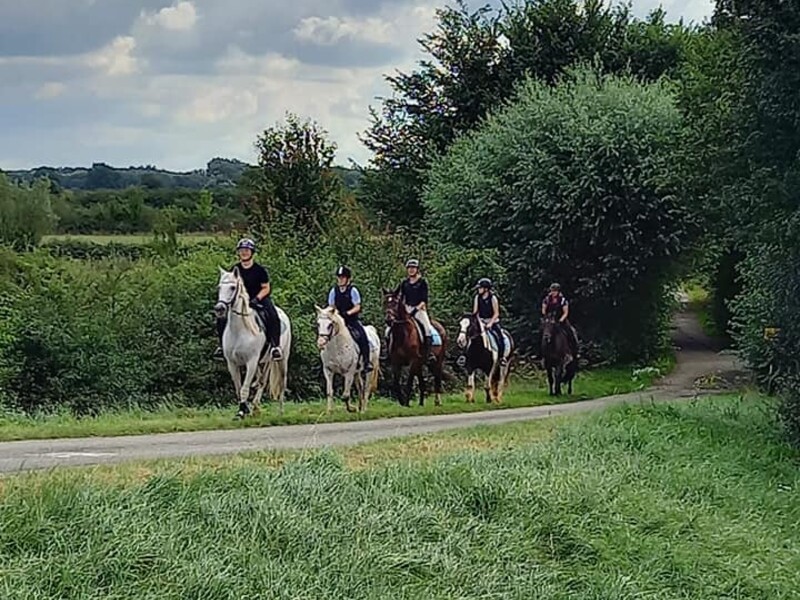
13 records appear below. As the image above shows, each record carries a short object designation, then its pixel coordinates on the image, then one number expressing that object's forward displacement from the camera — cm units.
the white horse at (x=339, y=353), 1989
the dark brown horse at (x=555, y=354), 2680
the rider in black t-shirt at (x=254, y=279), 1784
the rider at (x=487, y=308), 2467
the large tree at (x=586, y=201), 3391
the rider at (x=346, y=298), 2039
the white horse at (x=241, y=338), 1753
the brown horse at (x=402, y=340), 2214
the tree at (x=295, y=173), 3719
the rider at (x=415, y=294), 2223
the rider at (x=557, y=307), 2698
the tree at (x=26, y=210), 4325
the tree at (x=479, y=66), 4562
